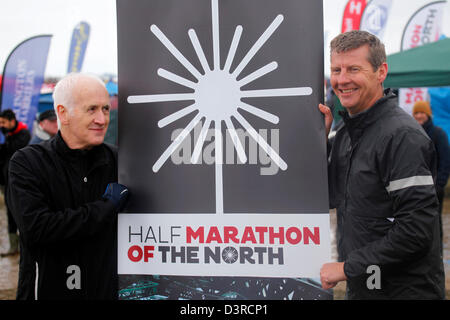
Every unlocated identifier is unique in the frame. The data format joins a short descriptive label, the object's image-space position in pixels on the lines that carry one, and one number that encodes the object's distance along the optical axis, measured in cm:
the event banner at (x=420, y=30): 852
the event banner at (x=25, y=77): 824
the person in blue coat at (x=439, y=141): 488
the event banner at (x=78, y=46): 1150
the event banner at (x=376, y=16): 729
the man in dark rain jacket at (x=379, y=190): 147
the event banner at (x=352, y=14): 750
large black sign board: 154
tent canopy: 491
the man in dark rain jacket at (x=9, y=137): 519
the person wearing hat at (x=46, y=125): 457
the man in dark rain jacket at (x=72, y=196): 163
